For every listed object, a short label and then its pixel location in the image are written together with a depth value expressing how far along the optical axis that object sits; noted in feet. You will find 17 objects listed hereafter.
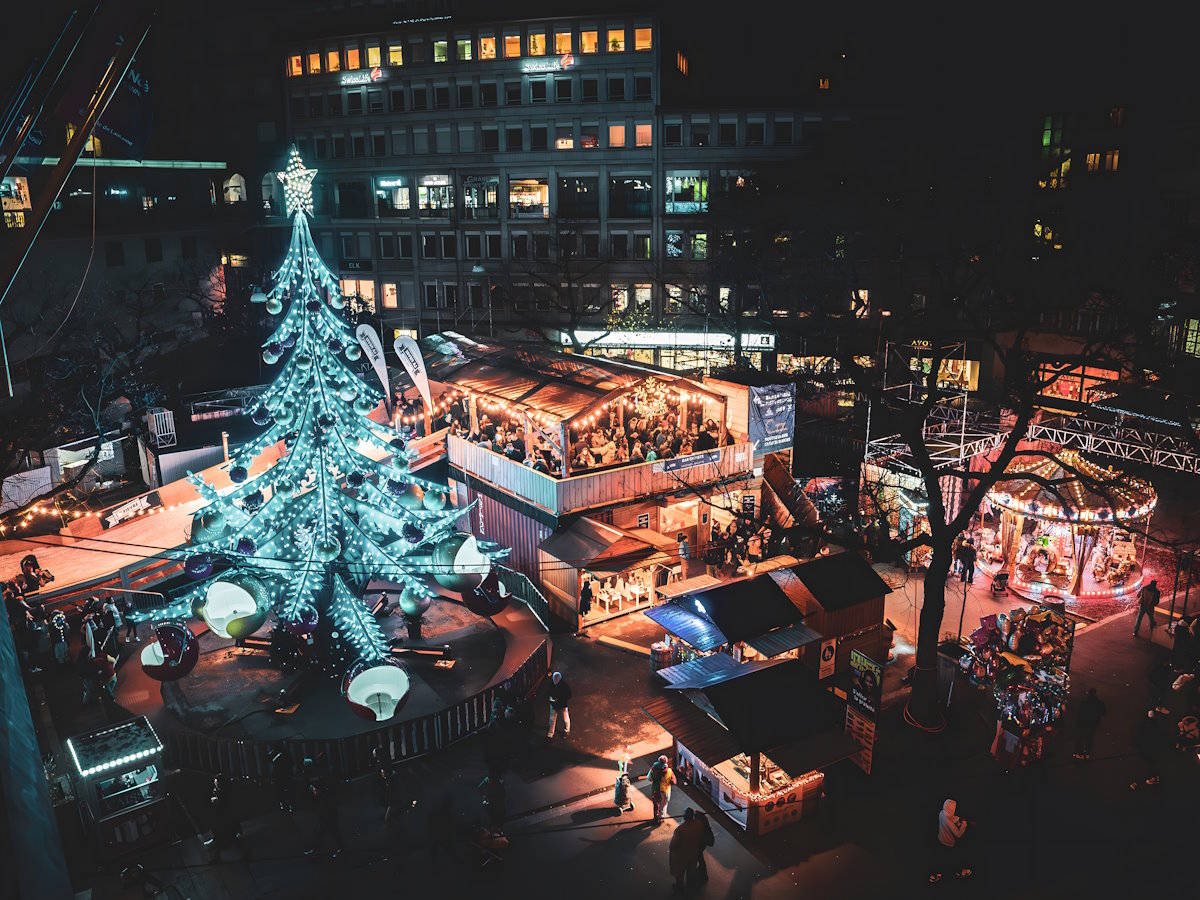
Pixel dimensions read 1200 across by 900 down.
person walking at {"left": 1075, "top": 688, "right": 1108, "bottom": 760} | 53.21
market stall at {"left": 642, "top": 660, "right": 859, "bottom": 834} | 46.85
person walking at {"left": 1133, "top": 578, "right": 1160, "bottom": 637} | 68.13
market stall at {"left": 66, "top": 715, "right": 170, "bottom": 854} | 45.62
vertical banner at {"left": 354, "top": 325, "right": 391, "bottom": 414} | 72.54
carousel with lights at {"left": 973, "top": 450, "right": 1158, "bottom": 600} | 73.00
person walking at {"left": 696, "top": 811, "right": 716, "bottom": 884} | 43.61
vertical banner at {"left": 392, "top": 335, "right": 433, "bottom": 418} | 78.43
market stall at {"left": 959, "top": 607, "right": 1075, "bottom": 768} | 53.01
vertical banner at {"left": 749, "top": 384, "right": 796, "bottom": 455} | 84.48
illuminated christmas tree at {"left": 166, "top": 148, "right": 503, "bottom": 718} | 56.70
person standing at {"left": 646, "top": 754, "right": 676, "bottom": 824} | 48.91
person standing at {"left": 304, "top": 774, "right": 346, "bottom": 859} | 47.06
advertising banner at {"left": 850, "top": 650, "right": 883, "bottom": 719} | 50.88
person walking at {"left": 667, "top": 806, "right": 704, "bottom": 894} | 42.88
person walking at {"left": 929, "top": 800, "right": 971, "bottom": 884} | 43.78
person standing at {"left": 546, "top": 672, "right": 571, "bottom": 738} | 57.57
